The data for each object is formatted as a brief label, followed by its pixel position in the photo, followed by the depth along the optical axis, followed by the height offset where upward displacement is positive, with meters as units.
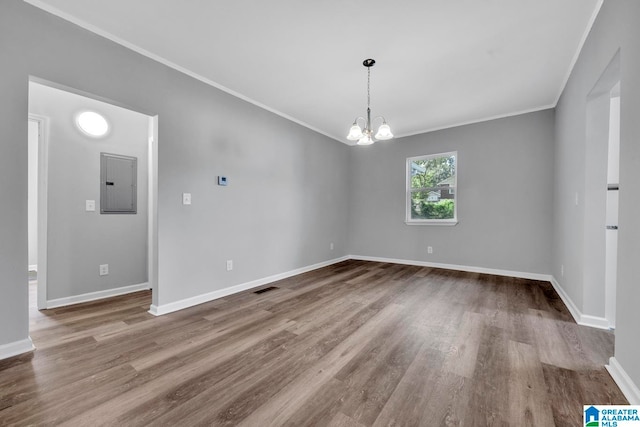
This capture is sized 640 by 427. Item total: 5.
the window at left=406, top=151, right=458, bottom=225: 4.80 +0.46
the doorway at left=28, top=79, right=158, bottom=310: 2.78 -0.02
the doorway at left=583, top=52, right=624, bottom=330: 2.30 -0.06
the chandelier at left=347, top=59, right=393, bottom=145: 2.66 +0.83
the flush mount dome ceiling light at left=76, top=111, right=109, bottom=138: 3.03 +1.04
